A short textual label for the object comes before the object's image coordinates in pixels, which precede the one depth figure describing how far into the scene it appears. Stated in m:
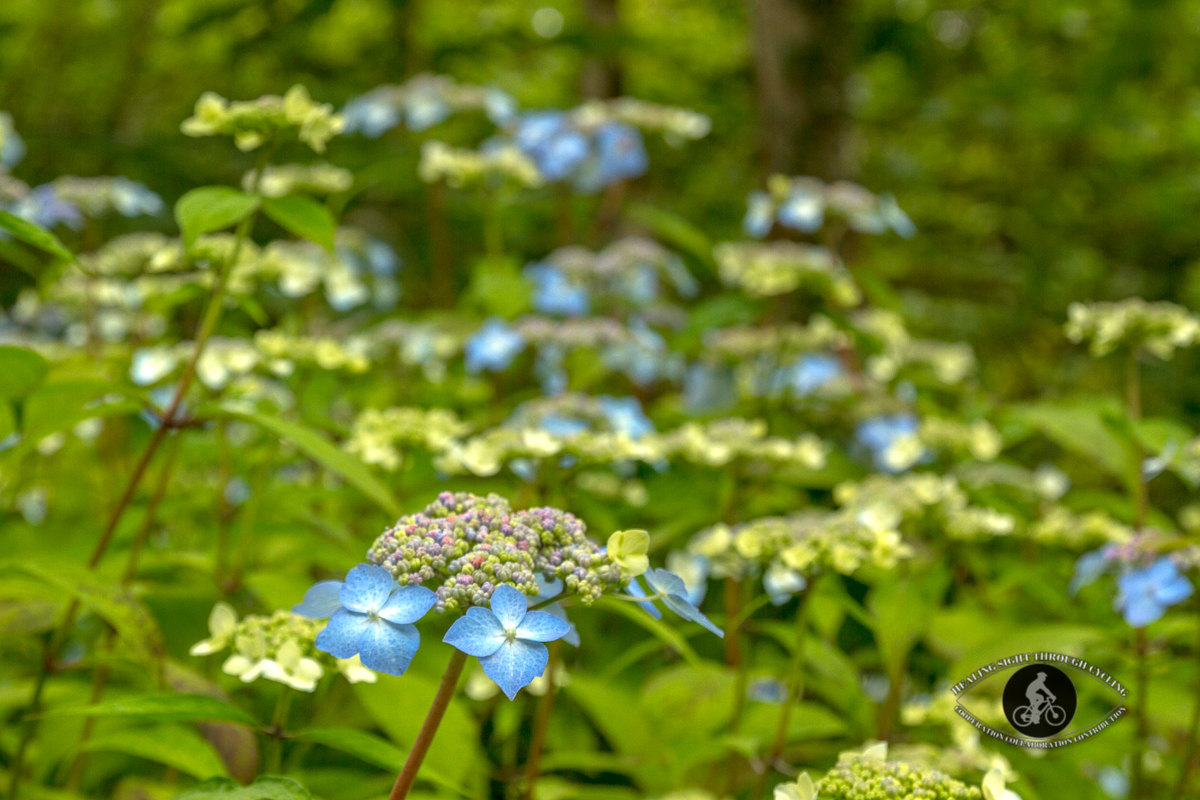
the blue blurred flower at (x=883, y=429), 1.28
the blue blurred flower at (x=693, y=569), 0.99
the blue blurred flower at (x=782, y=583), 0.84
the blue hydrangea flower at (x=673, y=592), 0.65
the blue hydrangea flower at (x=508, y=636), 0.61
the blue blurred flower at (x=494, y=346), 1.19
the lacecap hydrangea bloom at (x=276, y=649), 0.69
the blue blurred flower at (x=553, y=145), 1.38
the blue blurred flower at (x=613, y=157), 1.43
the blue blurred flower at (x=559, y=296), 1.31
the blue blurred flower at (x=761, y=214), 1.34
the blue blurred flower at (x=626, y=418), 0.98
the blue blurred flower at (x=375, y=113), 1.52
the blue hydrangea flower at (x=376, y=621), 0.62
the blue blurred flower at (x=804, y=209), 1.26
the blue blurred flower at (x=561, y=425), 0.90
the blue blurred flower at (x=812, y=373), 1.30
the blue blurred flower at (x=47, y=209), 1.08
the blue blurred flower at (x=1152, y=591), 0.79
